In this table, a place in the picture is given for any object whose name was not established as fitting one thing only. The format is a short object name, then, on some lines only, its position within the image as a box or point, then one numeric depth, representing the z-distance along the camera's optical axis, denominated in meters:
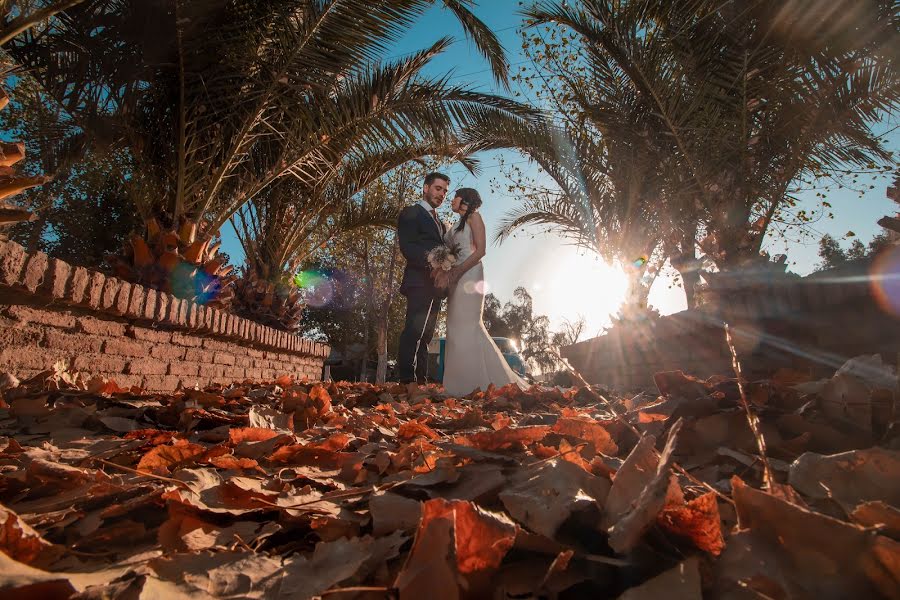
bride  4.63
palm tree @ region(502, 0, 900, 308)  3.52
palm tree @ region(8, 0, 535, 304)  3.40
